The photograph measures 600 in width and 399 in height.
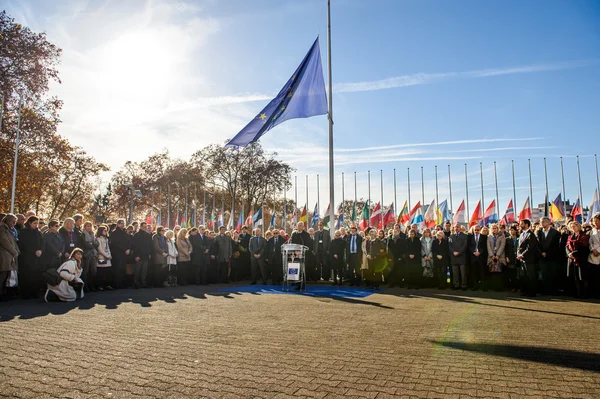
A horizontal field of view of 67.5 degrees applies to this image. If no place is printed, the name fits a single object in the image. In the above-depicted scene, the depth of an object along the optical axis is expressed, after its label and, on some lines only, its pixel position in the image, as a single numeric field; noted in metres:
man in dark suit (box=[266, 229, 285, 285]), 16.19
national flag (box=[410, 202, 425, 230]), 28.58
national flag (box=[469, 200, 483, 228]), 30.63
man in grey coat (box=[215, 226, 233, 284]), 17.06
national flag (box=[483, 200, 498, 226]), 30.77
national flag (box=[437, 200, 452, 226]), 32.62
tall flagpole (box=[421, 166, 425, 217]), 43.88
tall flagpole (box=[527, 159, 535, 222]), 40.30
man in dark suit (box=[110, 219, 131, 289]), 13.97
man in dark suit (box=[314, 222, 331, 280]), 16.15
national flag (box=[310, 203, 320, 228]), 33.70
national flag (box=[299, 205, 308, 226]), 31.70
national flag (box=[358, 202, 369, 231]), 32.74
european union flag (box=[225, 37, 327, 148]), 14.86
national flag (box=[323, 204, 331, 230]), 26.33
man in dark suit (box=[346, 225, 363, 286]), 15.17
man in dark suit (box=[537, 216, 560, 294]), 11.87
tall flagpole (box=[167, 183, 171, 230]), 46.39
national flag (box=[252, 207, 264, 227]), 32.63
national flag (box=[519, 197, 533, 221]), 30.73
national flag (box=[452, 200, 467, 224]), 30.70
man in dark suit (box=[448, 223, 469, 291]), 13.52
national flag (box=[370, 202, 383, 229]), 30.54
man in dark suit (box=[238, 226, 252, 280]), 17.98
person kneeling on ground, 10.48
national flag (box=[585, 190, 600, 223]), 28.80
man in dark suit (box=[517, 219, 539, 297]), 11.75
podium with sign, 13.32
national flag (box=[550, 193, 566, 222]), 27.92
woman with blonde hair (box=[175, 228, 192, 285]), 15.70
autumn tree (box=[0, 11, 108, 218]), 23.19
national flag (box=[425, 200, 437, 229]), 31.11
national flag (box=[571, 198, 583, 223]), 29.38
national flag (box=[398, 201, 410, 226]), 32.75
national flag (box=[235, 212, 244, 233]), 36.97
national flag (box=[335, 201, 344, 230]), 32.75
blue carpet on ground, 12.46
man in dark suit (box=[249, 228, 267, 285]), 16.31
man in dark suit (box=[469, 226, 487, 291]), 13.52
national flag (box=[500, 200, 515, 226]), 32.22
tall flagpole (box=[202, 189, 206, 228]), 45.81
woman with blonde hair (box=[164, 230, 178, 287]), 15.29
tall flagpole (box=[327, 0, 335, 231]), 16.30
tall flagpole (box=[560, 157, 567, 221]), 39.71
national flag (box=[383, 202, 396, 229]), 32.62
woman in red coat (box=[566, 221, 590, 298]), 10.99
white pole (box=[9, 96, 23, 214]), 23.02
